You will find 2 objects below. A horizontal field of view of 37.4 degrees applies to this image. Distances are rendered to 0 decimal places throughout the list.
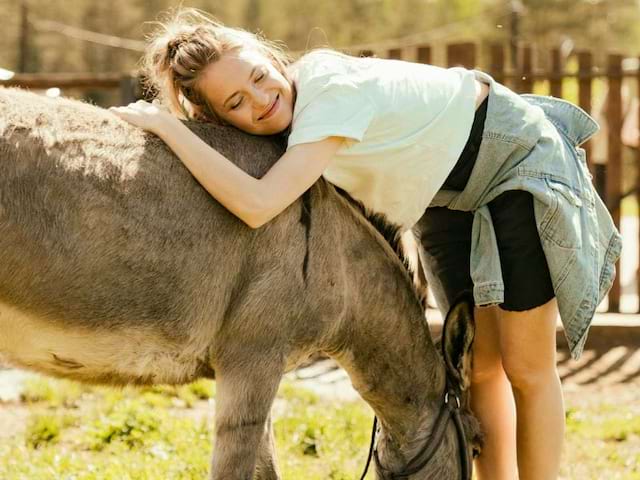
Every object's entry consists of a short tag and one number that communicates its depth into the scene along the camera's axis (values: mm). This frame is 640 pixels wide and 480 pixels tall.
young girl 3004
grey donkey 2719
